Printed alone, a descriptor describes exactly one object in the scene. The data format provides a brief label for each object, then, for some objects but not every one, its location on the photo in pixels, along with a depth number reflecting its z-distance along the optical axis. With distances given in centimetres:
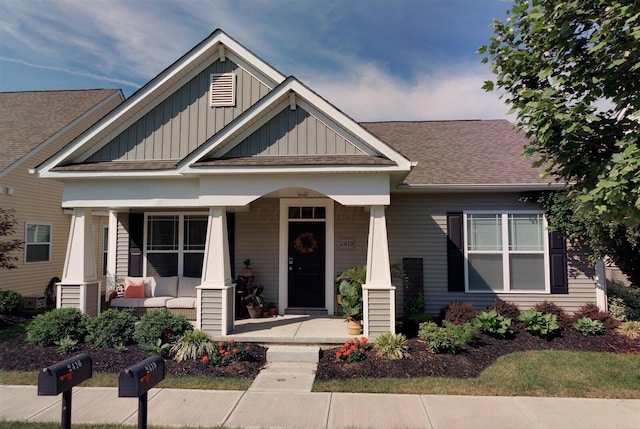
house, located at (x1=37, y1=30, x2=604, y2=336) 780
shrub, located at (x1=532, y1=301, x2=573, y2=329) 865
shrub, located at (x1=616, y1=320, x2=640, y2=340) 802
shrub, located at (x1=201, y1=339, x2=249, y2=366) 668
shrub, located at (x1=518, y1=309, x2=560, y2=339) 797
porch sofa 945
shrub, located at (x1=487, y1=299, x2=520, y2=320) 895
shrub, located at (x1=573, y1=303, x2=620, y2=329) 853
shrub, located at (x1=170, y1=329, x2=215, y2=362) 680
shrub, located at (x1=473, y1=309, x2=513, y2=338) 799
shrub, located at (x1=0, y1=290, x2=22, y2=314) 1052
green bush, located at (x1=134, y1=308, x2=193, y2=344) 726
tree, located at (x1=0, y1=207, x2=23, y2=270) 1090
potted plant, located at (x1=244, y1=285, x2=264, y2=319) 941
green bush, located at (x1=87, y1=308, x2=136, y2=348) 744
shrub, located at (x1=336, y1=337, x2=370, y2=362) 667
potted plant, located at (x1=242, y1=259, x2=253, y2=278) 991
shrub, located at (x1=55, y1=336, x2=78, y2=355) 718
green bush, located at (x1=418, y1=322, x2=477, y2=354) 692
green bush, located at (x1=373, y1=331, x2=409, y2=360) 676
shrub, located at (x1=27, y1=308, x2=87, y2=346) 754
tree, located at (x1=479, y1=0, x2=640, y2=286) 405
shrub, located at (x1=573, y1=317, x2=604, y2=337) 823
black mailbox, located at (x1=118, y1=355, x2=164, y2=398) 338
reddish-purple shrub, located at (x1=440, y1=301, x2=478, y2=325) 862
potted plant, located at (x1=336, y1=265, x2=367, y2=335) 791
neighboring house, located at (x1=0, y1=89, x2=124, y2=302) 1275
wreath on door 1014
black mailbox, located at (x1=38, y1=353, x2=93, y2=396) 335
